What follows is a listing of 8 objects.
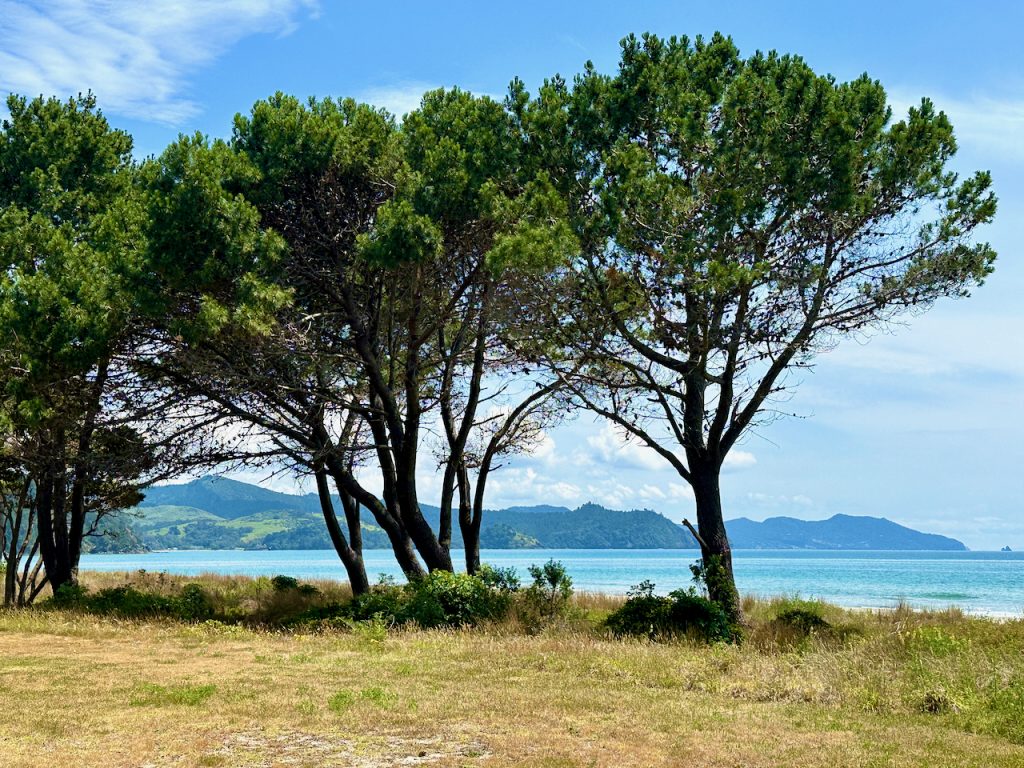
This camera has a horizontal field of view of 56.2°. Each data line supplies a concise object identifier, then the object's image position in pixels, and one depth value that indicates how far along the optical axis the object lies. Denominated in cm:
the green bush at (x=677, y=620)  1590
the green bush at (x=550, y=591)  1734
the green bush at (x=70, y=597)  2088
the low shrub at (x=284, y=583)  2684
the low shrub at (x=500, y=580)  1839
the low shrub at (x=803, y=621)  1720
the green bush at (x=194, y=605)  1989
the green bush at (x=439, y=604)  1730
